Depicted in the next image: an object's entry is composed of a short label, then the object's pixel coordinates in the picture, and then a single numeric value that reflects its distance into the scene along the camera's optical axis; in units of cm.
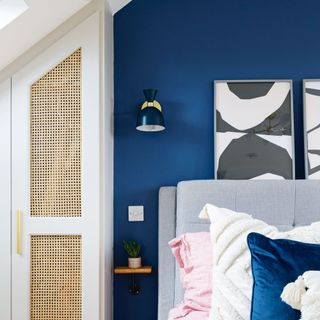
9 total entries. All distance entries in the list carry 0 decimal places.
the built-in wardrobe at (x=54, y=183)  252
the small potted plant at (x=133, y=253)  269
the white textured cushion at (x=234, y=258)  179
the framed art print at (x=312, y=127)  270
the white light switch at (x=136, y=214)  281
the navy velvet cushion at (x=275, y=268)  161
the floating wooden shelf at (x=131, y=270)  264
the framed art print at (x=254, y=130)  272
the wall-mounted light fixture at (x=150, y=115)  258
